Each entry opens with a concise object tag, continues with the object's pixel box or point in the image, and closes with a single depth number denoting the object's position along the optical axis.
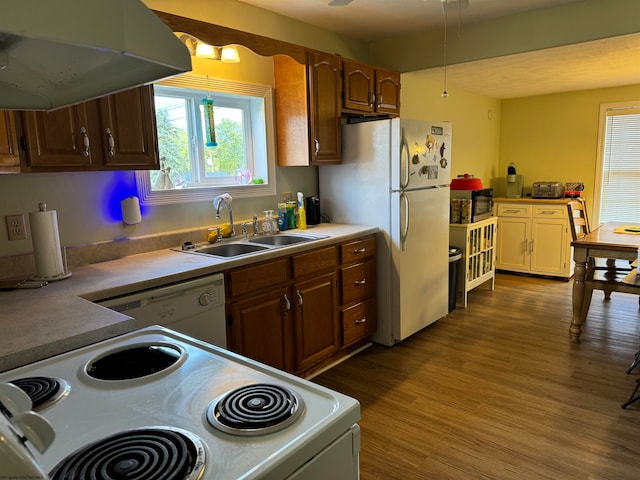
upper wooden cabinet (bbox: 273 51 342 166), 3.04
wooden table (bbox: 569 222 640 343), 2.94
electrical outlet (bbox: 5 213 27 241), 2.04
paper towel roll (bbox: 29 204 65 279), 1.86
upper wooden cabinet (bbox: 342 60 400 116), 3.30
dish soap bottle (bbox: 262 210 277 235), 3.06
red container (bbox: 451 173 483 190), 4.29
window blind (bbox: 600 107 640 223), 5.02
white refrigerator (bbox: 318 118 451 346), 3.10
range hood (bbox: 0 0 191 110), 0.62
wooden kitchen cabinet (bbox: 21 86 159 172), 1.81
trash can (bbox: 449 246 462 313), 3.99
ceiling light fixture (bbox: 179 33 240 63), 2.64
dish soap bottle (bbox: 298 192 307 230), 3.25
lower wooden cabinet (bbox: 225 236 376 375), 2.30
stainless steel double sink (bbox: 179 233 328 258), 2.62
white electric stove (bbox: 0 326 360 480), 0.68
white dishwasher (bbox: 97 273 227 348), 1.82
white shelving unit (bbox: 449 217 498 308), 4.07
